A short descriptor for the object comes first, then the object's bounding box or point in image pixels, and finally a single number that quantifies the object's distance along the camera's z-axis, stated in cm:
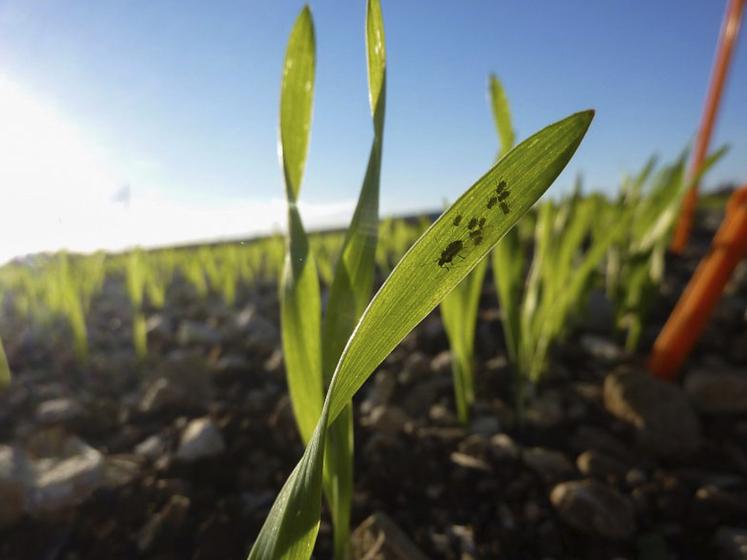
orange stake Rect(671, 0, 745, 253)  73
